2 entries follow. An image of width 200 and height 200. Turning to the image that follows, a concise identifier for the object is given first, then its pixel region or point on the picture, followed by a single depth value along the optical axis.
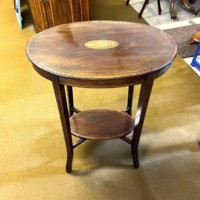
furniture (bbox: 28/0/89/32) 2.33
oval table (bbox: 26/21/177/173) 0.93
